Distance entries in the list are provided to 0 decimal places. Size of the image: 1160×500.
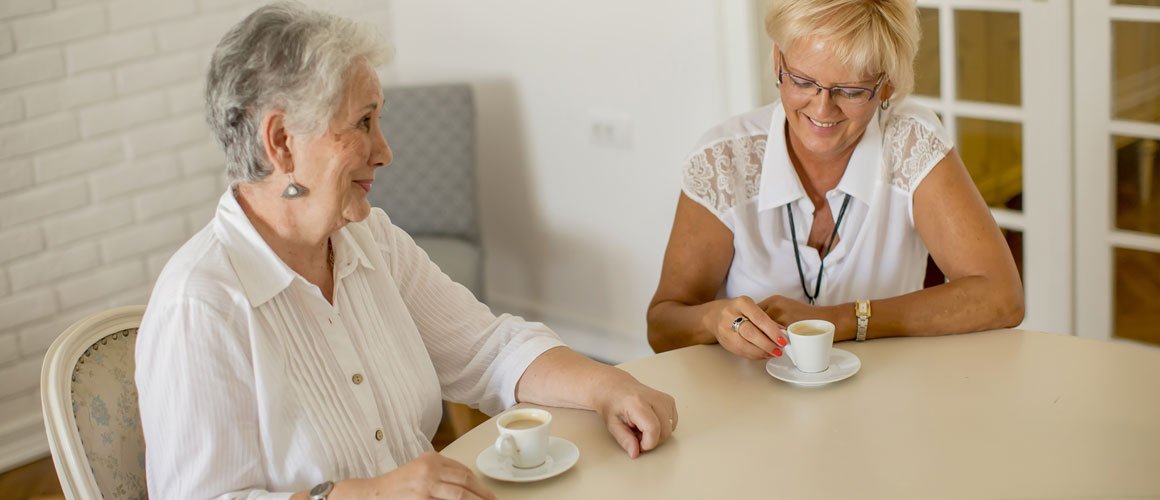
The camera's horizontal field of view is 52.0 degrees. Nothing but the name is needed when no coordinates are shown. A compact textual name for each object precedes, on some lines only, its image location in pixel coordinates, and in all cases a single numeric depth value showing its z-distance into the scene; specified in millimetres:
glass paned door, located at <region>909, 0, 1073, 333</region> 2824
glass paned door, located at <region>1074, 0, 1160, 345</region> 2732
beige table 1426
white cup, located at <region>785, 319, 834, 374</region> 1665
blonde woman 1899
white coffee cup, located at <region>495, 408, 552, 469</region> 1460
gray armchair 3650
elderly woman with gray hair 1390
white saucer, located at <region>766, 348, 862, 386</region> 1680
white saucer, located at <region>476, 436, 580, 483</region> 1463
